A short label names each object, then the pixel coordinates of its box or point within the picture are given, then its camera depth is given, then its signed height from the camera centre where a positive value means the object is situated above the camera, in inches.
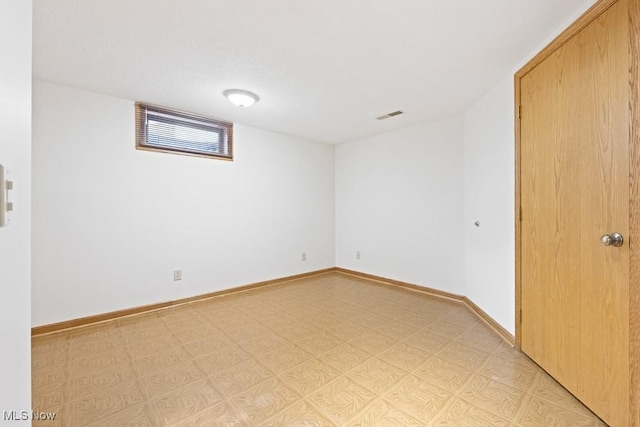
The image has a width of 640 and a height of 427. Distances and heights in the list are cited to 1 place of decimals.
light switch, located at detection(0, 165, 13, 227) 21.3 +1.5
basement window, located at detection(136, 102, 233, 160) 114.6 +38.7
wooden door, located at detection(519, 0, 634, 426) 52.0 +0.6
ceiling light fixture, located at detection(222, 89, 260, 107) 103.0 +46.2
